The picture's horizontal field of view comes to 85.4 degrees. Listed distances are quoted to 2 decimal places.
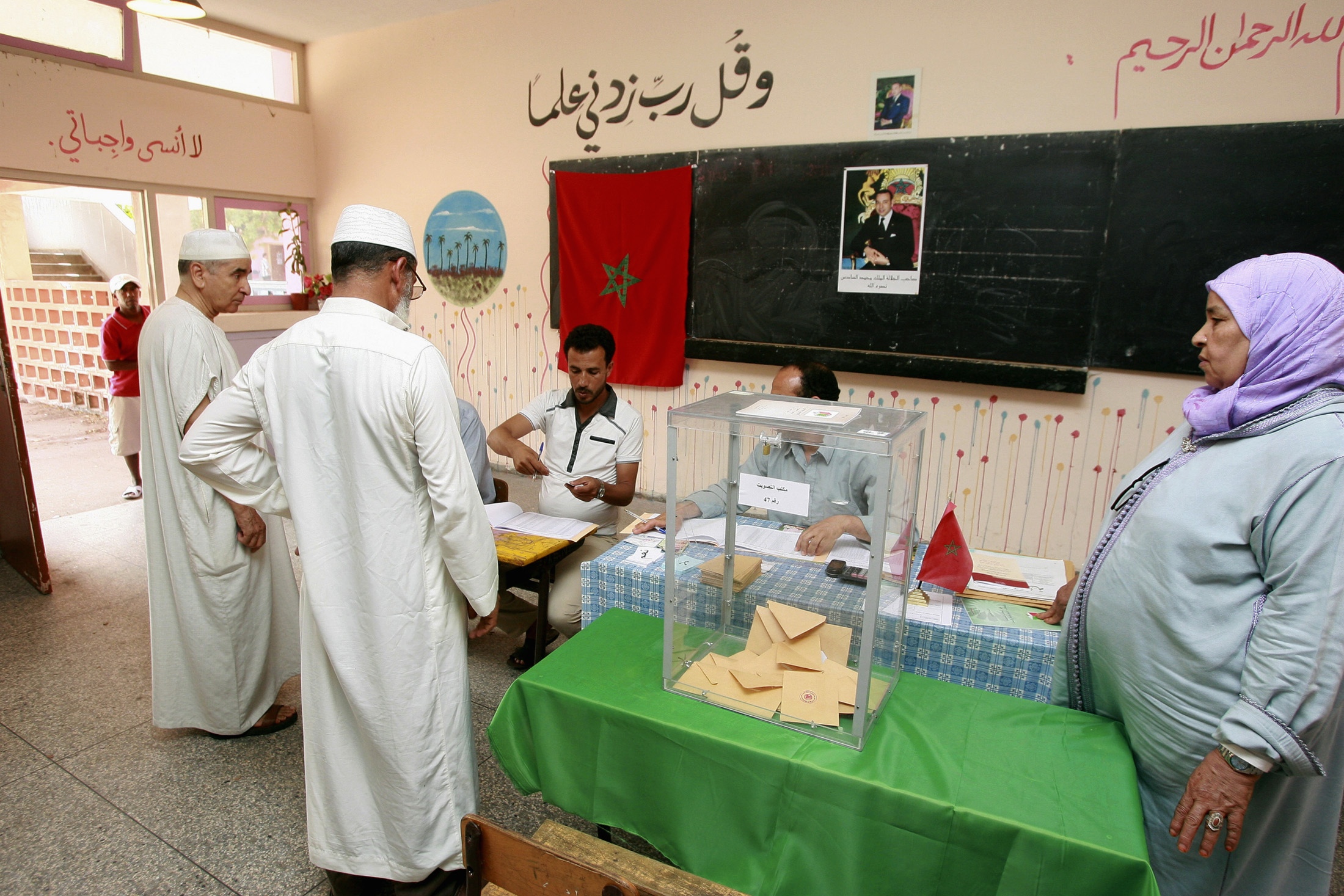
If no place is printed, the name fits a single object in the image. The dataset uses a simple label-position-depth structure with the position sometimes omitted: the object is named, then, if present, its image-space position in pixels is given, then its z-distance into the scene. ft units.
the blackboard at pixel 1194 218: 9.71
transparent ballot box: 4.13
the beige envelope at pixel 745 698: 4.48
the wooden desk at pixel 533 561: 7.38
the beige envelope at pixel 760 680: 4.54
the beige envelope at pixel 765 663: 4.65
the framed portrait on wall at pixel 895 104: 11.96
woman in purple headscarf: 3.75
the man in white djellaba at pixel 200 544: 7.07
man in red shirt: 15.44
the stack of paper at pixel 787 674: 4.40
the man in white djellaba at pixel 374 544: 4.84
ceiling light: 11.87
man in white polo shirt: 8.86
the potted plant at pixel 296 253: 19.95
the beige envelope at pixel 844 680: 4.37
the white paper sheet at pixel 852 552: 4.19
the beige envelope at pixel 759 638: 4.83
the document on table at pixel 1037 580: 5.77
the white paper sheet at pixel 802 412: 4.24
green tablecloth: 3.67
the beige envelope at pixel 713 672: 4.75
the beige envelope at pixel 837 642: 4.58
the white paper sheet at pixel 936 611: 5.36
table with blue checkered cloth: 4.77
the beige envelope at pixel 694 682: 4.73
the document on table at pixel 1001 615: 5.31
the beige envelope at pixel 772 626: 4.75
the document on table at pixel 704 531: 4.85
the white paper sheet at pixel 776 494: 4.32
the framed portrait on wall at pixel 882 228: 12.16
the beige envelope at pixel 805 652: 4.58
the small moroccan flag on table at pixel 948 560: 5.59
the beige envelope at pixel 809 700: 4.33
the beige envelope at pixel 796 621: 4.66
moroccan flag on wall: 14.53
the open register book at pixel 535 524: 8.18
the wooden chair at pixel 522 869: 3.03
